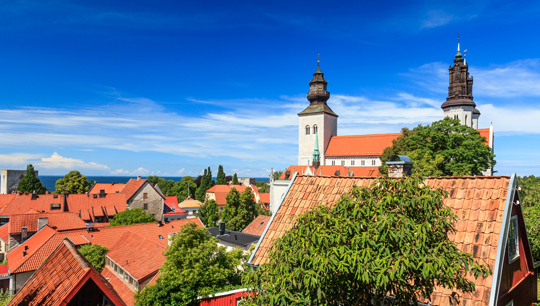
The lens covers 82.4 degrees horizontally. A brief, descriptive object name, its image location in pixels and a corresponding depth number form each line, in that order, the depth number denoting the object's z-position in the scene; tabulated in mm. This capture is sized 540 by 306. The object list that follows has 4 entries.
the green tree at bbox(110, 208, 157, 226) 38000
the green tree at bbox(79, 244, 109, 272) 24562
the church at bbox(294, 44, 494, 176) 65375
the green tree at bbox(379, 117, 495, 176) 31828
